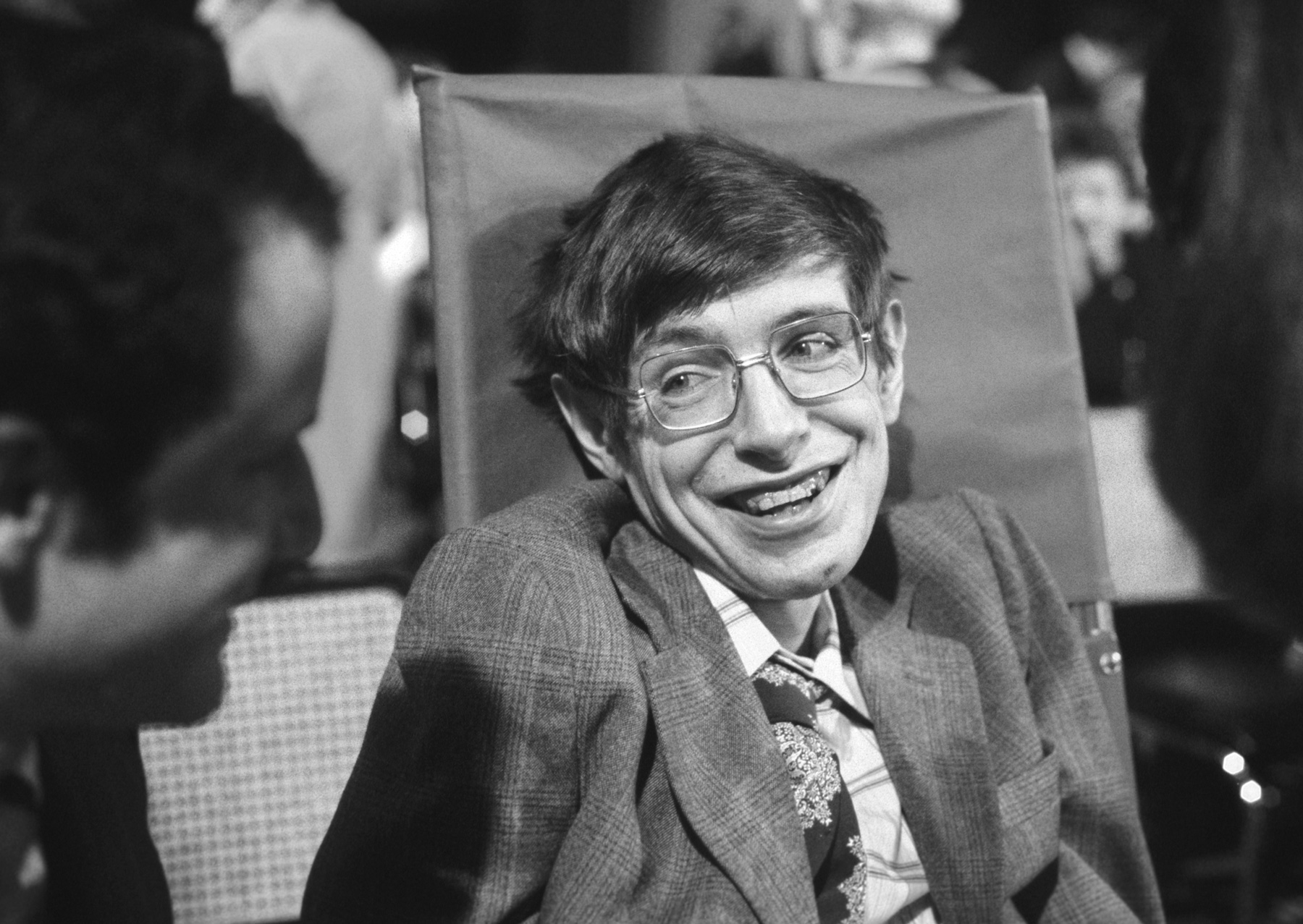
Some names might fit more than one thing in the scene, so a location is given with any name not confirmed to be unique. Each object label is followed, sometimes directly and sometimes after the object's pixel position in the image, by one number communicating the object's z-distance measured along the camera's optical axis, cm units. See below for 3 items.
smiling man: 178
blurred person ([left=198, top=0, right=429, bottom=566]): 256
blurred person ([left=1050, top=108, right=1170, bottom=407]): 257
